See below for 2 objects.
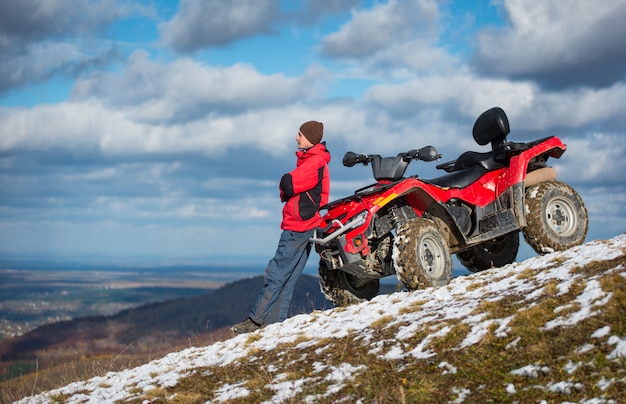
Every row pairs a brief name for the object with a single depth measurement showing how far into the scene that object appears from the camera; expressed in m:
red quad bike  10.01
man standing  10.17
